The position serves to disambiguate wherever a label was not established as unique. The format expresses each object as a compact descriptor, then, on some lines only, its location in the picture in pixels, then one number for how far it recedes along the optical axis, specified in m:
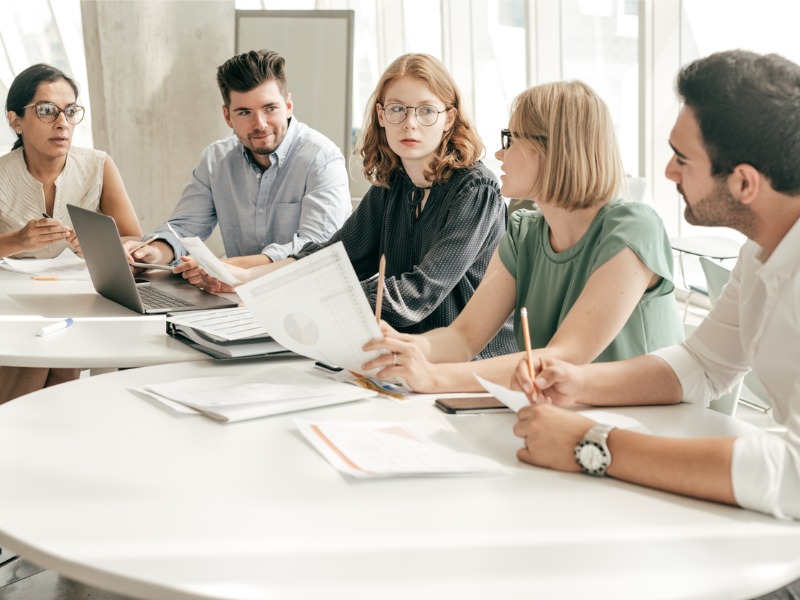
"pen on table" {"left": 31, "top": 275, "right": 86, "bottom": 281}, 2.97
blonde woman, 1.89
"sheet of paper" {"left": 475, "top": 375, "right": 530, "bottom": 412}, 1.49
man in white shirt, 1.25
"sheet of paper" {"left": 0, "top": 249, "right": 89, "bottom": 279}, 3.08
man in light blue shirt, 3.51
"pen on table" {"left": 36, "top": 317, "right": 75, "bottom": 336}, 2.20
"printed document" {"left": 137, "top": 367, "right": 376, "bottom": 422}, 1.60
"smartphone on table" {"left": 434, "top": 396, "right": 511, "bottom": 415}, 1.65
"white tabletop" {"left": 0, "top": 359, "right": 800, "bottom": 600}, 1.04
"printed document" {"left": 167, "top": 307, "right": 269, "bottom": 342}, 2.05
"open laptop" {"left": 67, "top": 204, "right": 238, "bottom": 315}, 2.47
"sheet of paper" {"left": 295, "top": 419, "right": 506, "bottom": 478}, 1.33
